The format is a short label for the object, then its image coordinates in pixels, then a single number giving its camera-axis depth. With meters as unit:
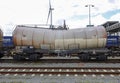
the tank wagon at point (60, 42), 9.21
